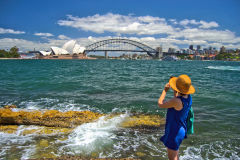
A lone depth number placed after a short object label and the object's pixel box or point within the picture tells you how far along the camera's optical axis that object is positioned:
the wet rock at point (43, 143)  4.10
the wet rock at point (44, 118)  5.18
